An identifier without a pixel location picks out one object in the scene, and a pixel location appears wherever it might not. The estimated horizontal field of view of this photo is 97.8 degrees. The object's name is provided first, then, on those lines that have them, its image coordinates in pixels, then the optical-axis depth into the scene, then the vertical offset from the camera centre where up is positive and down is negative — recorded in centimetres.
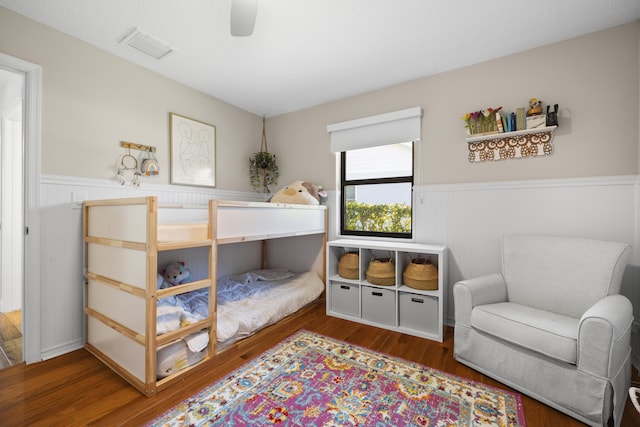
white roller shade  267 +86
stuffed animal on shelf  209 +80
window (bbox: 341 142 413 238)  286 +25
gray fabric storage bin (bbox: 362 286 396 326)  243 -82
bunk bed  157 -54
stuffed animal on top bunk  289 +20
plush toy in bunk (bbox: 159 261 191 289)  238 -54
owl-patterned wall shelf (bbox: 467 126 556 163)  213 +56
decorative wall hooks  230 +40
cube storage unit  226 -73
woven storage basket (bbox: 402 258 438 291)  230 -53
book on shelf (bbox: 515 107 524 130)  217 +75
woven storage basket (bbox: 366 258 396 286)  247 -54
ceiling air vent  200 +127
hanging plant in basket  351 +57
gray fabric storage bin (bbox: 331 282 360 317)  263 -82
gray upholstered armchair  131 -61
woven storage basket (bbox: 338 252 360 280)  266 -51
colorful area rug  136 -101
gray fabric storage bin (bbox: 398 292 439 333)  225 -82
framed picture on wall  267 +62
